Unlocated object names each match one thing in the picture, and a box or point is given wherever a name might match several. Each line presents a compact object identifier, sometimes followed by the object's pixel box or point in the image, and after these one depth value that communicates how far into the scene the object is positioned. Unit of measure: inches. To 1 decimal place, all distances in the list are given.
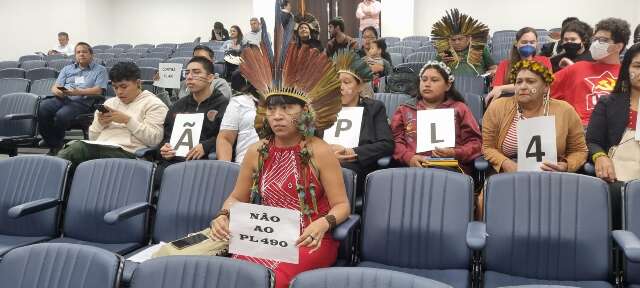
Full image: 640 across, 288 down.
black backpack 162.5
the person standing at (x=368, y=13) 416.8
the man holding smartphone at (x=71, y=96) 237.8
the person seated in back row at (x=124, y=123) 159.8
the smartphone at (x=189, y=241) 96.1
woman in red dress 96.2
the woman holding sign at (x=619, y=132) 114.8
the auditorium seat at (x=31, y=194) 123.1
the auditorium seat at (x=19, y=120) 222.4
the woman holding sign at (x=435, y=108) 138.2
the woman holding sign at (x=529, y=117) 123.4
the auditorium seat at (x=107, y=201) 118.4
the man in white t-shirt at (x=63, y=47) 513.7
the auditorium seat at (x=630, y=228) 88.0
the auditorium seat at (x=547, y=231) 94.1
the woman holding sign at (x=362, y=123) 137.6
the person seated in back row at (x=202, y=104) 159.3
